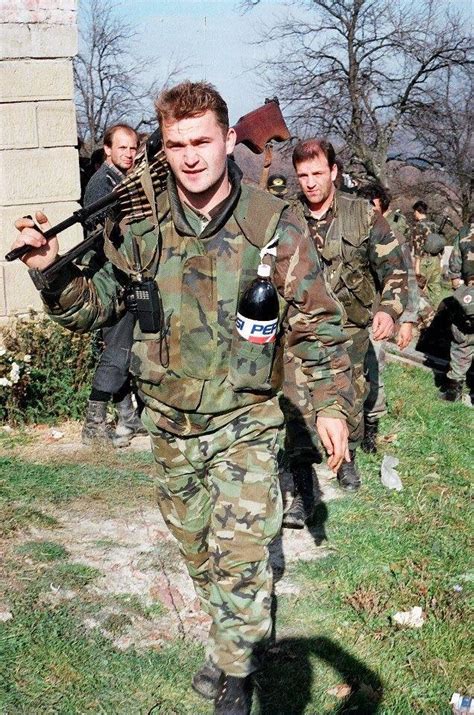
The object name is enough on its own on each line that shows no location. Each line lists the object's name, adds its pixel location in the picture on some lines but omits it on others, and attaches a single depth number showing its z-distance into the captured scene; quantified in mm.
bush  6473
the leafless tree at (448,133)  22078
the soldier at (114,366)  5945
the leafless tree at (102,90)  17281
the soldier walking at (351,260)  5195
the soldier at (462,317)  8453
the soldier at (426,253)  14086
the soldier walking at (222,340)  3172
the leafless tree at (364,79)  21641
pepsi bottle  3090
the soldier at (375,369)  6319
